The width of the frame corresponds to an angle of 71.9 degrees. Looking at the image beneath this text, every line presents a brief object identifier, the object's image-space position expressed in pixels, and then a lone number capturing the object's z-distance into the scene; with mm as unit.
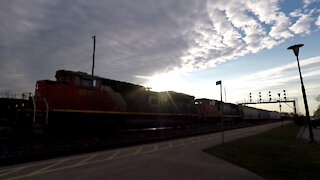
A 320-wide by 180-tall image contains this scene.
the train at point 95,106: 12609
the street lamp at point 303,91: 13041
